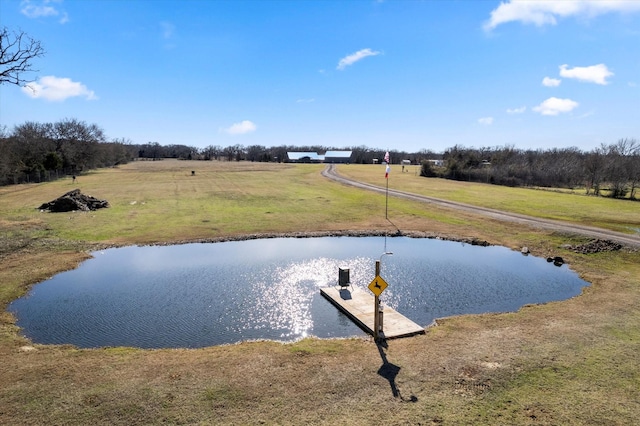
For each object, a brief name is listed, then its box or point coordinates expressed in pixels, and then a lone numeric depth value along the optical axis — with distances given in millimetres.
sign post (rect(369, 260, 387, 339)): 12742
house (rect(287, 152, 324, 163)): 160750
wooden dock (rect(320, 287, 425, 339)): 14062
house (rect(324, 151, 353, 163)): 166125
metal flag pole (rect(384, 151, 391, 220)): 35819
